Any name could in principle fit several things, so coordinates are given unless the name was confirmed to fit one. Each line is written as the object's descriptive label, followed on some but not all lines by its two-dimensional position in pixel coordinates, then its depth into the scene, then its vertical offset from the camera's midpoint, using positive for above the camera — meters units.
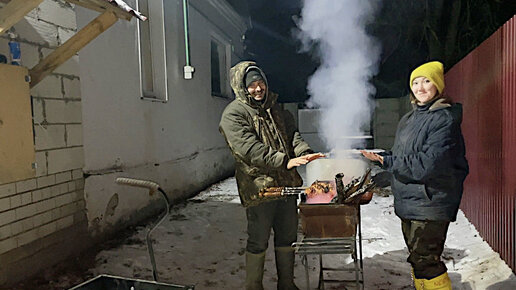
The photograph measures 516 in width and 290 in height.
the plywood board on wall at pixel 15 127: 3.34 +0.08
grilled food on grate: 3.61 -0.58
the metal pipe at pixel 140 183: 2.44 -0.32
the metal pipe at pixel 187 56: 8.07 +1.54
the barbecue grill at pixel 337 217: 3.25 -0.77
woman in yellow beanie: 2.74 -0.35
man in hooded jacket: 3.26 -0.29
